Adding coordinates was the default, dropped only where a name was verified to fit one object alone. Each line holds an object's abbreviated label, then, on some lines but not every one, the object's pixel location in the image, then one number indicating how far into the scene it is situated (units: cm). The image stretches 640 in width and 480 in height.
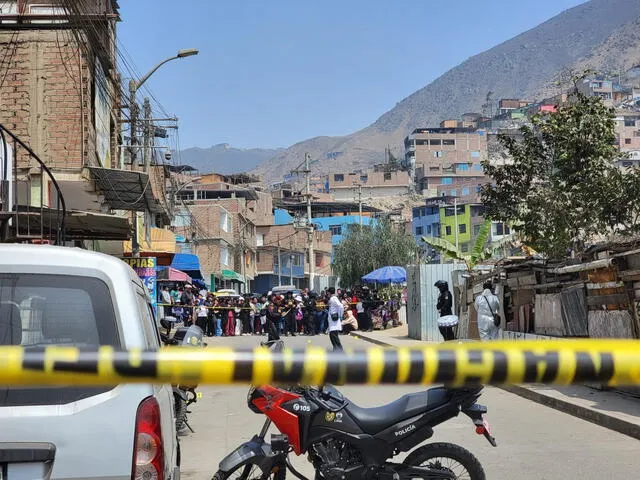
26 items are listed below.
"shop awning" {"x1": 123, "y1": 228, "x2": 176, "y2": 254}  3819
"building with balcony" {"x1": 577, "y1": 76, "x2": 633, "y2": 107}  18362
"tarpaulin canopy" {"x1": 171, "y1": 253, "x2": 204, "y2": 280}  3906
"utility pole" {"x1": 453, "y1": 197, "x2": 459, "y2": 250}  9232
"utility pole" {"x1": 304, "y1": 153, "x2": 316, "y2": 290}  5878
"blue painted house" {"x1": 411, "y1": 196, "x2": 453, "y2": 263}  10162
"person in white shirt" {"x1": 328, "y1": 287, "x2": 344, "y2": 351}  1673
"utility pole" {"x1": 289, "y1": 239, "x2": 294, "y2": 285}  8025
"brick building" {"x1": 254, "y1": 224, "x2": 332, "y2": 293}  7900
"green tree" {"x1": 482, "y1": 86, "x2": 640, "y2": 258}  1561
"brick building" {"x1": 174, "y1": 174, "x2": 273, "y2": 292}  6034
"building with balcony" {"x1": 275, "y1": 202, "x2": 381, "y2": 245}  9702
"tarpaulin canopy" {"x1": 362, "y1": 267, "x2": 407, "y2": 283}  3428
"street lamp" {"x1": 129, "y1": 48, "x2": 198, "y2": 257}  2281
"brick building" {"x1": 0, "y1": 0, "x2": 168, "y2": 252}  1769
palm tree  2059
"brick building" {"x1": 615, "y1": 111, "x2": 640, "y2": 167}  15162
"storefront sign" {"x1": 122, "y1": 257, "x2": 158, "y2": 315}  1841
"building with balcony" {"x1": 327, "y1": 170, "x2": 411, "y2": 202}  14238
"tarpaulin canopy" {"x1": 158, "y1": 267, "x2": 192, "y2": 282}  3248
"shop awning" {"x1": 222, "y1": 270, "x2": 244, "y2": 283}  6044
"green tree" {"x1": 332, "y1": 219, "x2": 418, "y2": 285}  6066
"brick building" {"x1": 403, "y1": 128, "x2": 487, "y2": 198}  15280
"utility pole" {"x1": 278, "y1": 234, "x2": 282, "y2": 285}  7759
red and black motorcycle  527
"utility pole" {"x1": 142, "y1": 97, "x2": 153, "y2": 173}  2625
